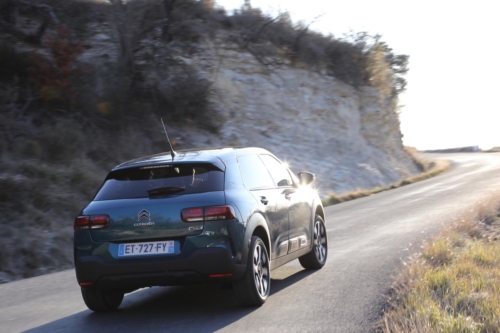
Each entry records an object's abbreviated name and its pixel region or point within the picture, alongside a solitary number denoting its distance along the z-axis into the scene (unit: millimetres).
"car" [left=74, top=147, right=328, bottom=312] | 7023
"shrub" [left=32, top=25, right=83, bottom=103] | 21234
